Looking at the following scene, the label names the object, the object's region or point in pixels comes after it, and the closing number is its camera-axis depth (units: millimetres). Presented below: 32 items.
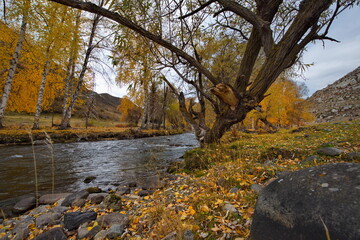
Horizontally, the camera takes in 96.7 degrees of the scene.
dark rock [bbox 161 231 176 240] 1660
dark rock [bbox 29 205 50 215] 3198
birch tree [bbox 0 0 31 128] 10709
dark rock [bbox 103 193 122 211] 3015
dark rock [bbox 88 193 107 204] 3436
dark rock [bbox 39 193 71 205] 3655
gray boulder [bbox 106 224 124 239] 2029
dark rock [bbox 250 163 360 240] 1033
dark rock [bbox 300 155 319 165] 3446
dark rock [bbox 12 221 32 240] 2279
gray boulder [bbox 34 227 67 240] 2080
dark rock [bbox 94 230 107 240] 2022
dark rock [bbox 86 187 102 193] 4090
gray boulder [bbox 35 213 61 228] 2659
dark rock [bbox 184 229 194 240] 1617
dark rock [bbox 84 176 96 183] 5105
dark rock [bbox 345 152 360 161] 3188
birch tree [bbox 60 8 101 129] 14867
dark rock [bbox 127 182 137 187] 4582
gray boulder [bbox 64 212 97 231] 2420
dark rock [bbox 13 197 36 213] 3363
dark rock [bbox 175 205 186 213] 2343
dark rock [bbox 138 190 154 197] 3772
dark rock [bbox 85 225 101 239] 2125
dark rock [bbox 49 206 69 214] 3023
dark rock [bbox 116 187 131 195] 3955
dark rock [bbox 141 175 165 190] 4145
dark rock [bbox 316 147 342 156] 3572
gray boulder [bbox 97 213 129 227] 2326
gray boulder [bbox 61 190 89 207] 3467
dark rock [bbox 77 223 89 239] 2138
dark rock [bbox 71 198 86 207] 3348
